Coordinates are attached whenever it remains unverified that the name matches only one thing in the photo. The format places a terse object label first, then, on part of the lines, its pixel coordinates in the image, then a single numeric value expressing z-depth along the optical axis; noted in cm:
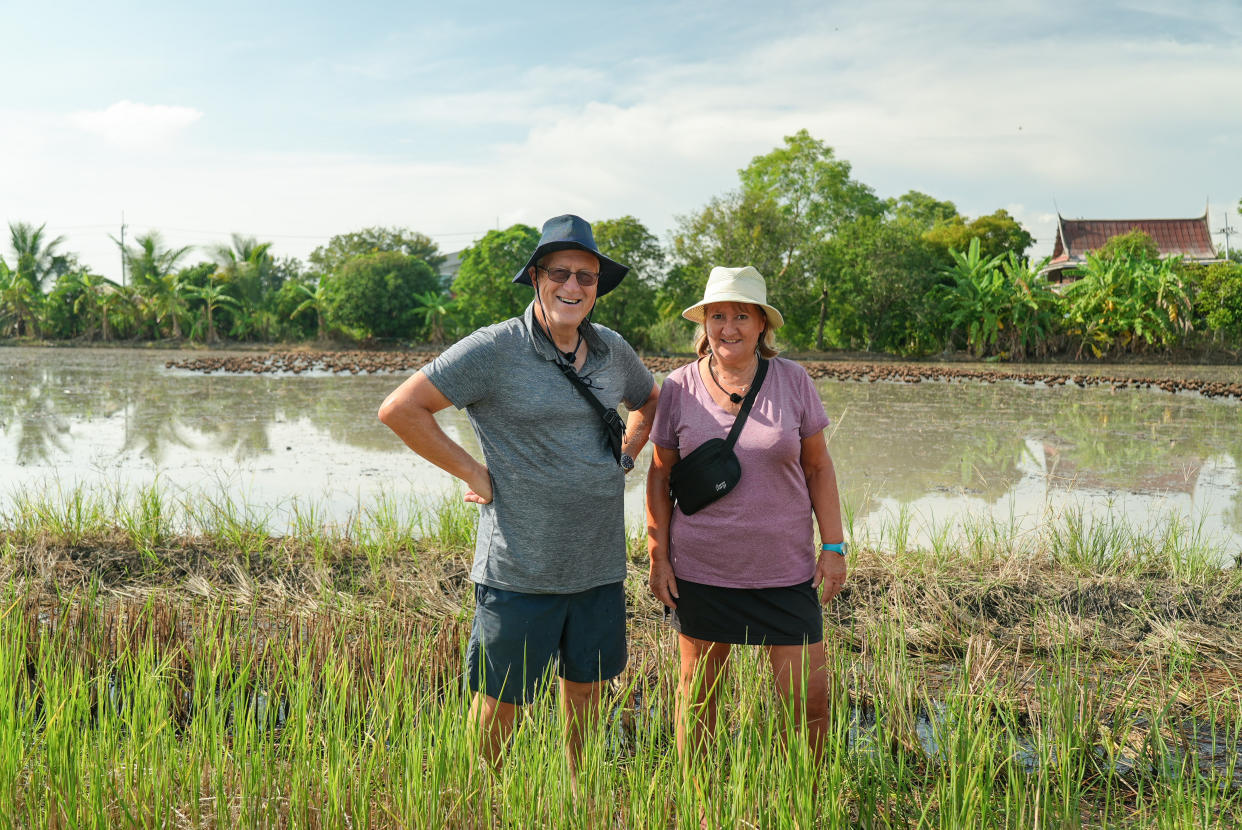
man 224
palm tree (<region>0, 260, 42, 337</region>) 3397
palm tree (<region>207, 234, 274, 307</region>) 3353
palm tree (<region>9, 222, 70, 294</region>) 3531
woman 235
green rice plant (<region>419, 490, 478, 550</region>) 464
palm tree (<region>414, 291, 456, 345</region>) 3075
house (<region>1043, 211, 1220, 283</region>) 3728
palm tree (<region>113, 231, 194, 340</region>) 3231
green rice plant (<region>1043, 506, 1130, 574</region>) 435
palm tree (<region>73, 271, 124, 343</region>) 3359
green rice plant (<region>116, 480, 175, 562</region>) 464
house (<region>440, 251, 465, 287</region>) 6341
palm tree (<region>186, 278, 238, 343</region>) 3228
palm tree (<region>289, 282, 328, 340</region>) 3253
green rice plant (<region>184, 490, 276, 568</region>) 455
